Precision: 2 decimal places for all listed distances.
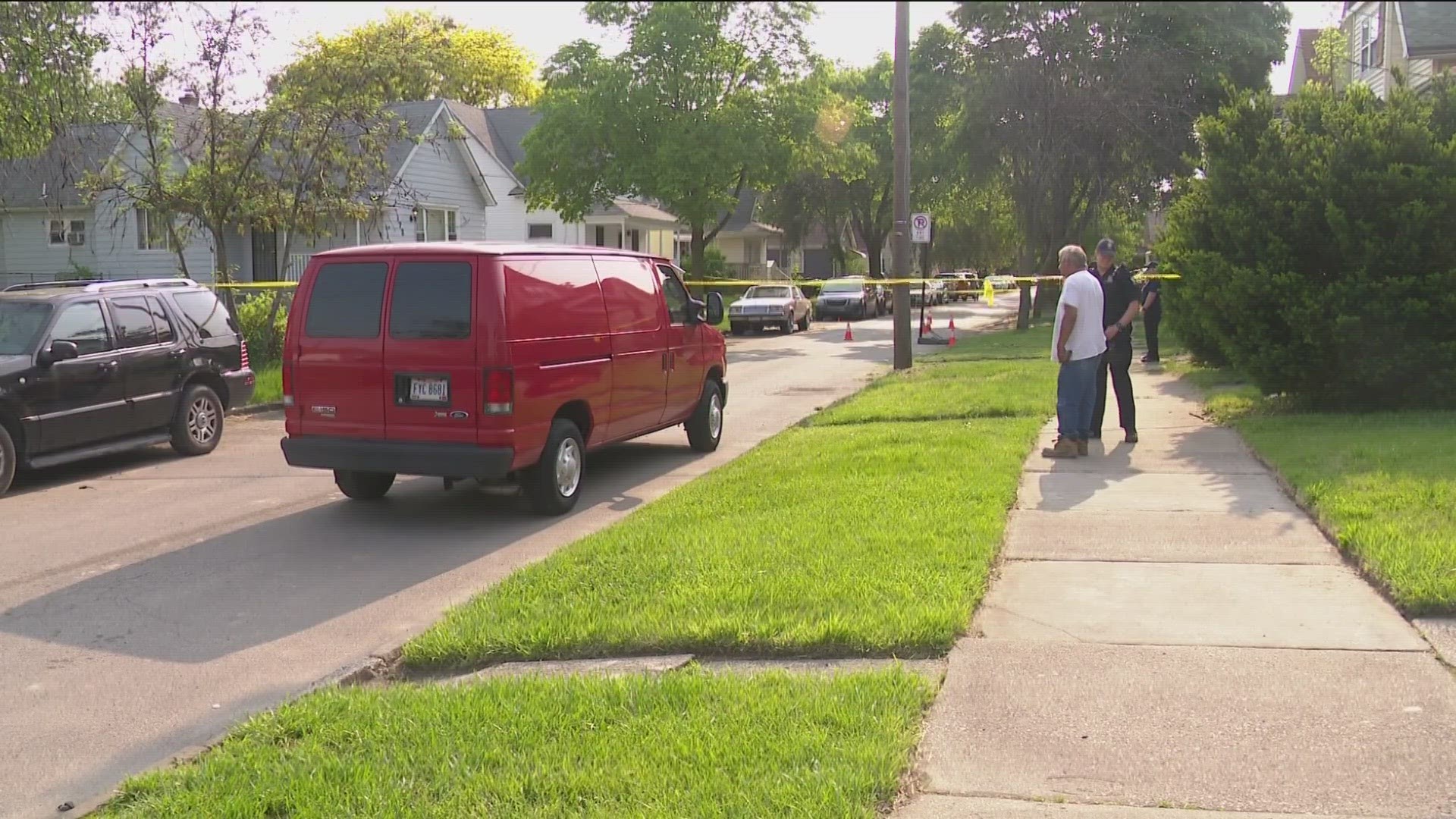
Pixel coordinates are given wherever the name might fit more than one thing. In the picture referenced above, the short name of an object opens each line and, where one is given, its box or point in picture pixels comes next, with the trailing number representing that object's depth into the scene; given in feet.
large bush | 34.14
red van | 26.84
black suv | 33.37
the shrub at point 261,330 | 61.36
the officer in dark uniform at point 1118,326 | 34.99
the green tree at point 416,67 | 60.08
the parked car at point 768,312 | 108.37
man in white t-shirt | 32.30
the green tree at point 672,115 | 97.60
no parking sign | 76.43
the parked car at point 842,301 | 133.80
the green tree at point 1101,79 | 86.53
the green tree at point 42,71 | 42.09
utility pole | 61.16
